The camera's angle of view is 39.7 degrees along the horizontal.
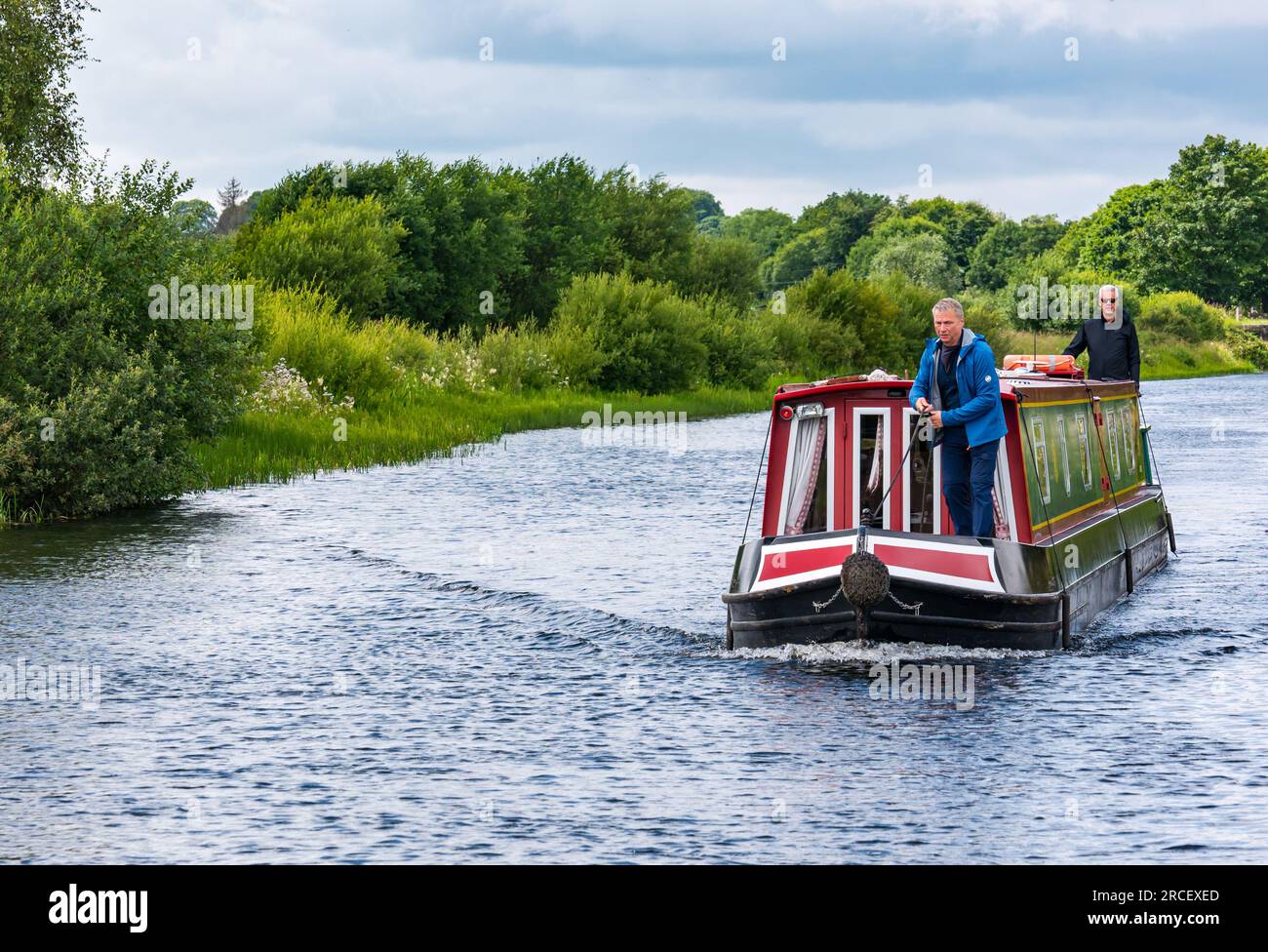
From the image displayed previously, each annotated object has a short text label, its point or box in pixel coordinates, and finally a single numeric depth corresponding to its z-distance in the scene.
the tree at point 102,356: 22.12
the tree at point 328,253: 46.53
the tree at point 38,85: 47.03
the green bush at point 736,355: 56.38
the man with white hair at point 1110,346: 19.72
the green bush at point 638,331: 50.44
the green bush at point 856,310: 69.94
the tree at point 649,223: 74.62
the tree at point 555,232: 67.19
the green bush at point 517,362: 45.84
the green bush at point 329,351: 35.97
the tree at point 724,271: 74.56
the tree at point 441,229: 56.09
